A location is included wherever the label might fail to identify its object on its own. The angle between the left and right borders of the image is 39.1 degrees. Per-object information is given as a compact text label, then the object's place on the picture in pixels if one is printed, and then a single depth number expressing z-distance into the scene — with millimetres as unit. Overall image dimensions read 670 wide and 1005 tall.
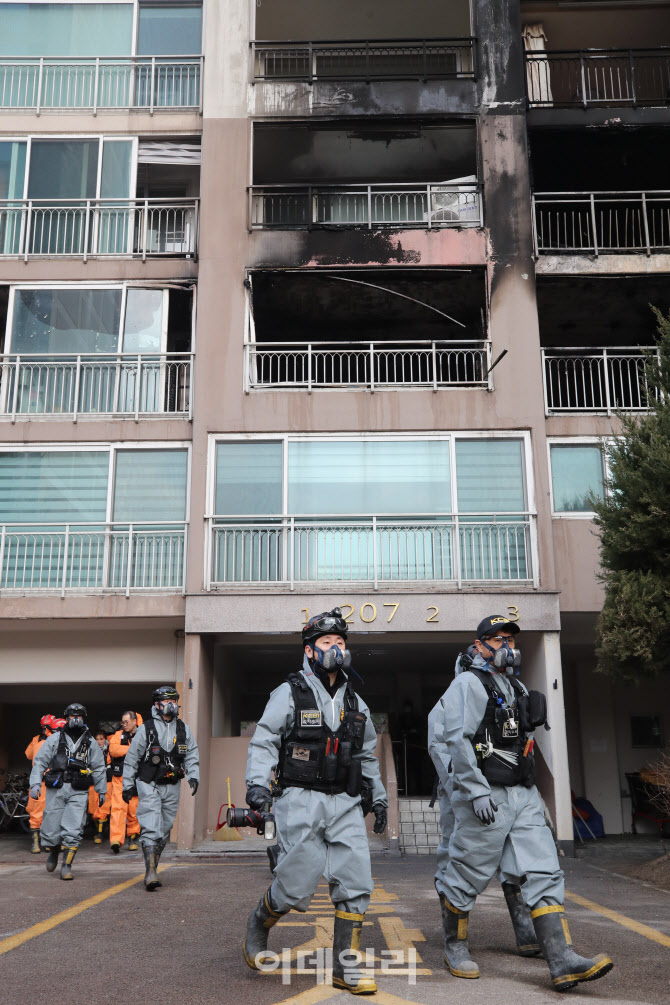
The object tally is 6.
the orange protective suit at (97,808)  14438
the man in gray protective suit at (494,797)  5023
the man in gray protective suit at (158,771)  9023
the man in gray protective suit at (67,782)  10312
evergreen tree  10828
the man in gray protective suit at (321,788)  4918
